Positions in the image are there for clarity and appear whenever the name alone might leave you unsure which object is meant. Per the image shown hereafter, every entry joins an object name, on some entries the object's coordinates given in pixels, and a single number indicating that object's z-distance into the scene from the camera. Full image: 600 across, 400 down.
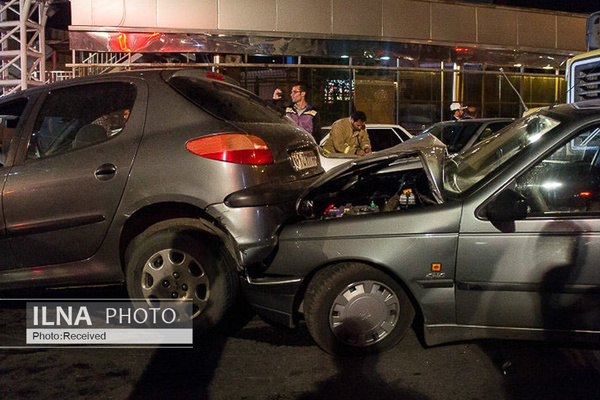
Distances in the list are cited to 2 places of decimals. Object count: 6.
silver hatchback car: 4.23
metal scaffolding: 11.25
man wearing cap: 12.13
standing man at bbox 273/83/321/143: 8.19
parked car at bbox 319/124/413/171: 10.85
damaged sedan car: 3.65
